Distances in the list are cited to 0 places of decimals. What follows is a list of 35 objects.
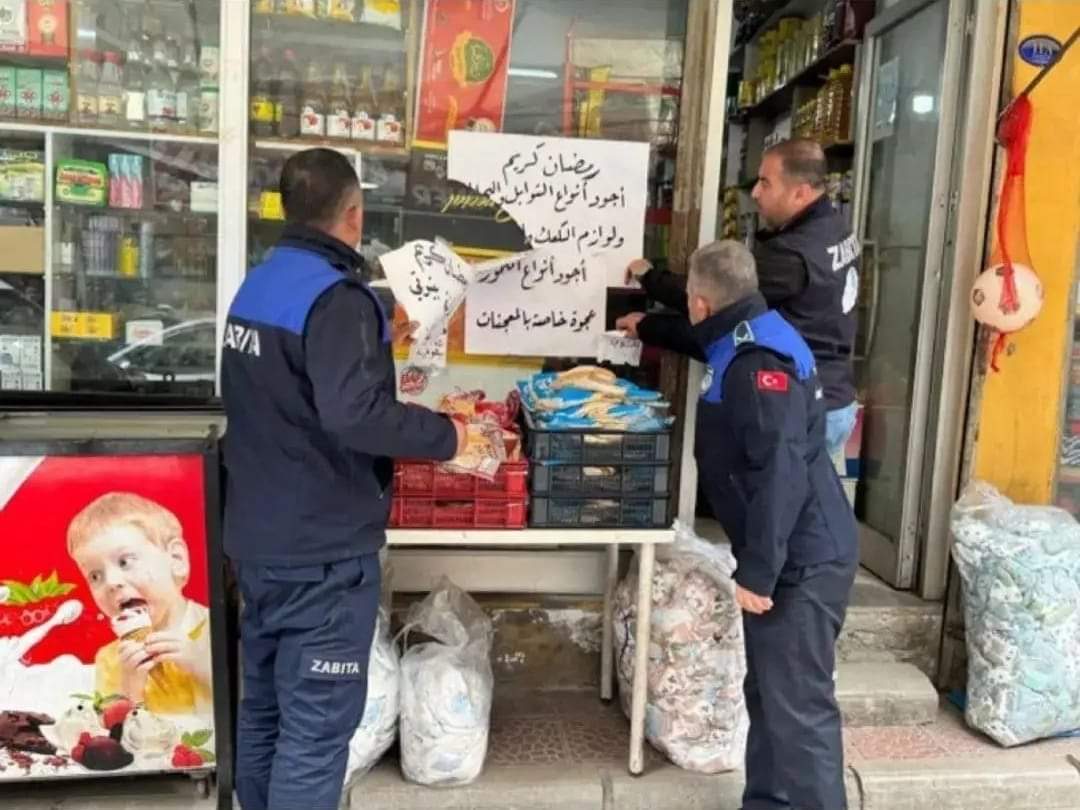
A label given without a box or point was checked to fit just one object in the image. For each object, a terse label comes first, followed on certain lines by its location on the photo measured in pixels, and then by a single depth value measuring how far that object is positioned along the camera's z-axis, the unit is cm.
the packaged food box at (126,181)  333
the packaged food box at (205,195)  334
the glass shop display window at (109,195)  329
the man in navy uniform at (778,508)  249
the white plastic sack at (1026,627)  326
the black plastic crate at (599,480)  284
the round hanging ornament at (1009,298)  338
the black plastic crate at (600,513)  286
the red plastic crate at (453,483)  280
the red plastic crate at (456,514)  280
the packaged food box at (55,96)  330
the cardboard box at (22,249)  327
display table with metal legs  280
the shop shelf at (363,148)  335
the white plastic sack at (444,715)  289
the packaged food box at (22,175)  328
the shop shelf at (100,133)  327
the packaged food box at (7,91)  328
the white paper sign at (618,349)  332
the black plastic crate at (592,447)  283
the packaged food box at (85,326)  333
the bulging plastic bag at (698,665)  305
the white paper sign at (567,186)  329
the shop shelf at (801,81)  500
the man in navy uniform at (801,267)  302
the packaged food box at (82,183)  329
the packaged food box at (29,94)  329
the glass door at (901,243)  379
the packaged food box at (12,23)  325
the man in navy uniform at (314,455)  220
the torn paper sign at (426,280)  273
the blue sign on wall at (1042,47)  347
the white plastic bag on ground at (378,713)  287
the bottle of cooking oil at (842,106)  489
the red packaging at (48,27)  327
